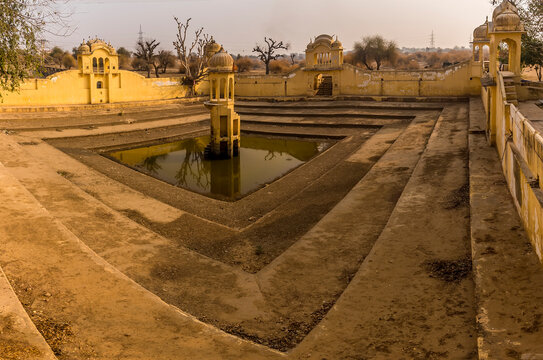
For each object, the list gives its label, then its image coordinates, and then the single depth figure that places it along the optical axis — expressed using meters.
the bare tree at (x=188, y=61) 28.27
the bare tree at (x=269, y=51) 43.75
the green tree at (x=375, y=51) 51.69
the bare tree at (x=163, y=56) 45.96
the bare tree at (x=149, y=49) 39.81
